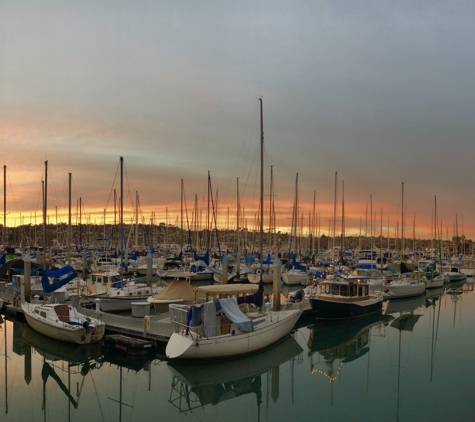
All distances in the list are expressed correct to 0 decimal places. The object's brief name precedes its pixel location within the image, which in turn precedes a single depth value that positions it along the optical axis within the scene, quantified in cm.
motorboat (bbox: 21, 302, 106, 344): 2083
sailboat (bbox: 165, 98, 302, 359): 1827
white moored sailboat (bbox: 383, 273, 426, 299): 4088
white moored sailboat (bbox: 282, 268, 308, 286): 4811
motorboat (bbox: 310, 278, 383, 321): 2873
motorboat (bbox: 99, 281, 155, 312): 2942
